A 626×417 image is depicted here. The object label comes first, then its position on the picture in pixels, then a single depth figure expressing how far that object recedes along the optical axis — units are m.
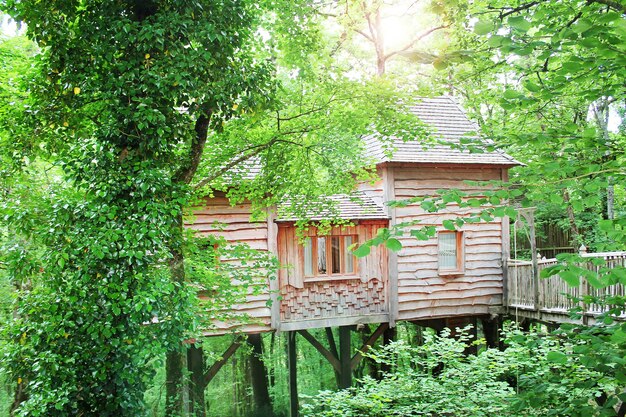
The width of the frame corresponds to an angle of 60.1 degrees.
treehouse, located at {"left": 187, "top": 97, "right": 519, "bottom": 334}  11.27
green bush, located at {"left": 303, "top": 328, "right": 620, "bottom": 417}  6.73
